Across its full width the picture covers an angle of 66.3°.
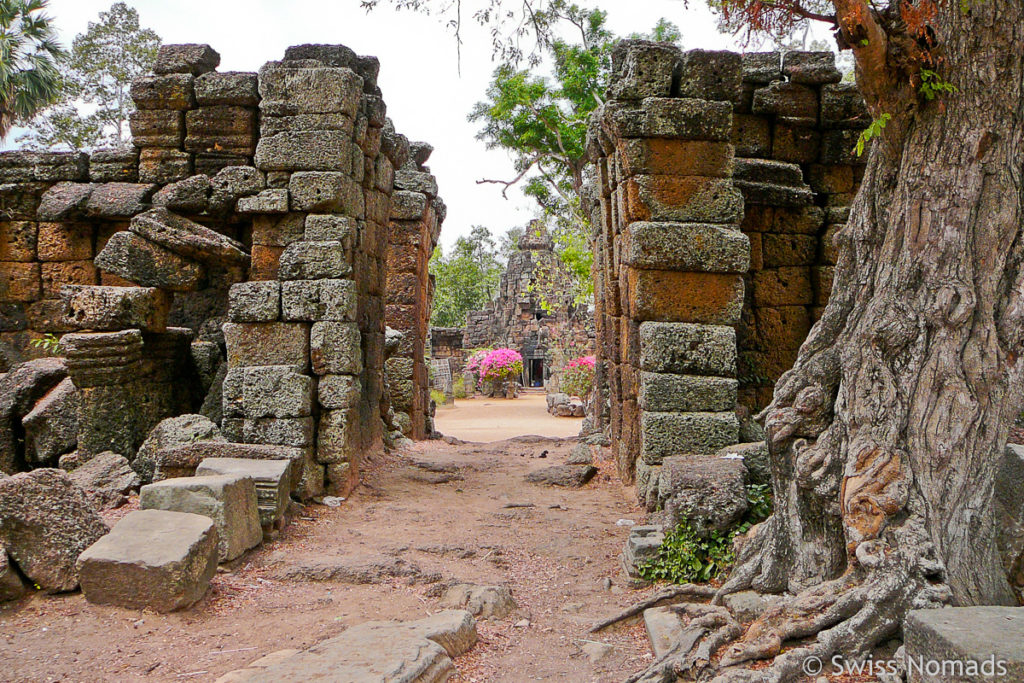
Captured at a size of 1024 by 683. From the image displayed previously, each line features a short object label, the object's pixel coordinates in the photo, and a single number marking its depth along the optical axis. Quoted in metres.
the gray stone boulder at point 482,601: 5.08
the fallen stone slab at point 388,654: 3.66
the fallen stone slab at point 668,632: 3.93
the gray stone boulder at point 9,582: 4.76
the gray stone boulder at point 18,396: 8.18
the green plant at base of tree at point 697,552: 5.31
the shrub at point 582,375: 21.28
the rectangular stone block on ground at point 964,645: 2.65
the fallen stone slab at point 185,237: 8.01
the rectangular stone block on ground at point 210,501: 5.73
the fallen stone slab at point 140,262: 7.99
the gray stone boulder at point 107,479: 7.09
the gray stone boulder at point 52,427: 8.00
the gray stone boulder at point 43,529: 4.90
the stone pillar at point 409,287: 12.93
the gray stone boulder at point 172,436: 7.52
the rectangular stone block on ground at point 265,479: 6.51
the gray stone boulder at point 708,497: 5.46
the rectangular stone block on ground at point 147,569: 4.75
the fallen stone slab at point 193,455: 7.06
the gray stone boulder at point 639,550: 5.59
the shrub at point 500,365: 26.62
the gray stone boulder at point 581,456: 10.09
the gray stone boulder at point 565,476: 9.10
